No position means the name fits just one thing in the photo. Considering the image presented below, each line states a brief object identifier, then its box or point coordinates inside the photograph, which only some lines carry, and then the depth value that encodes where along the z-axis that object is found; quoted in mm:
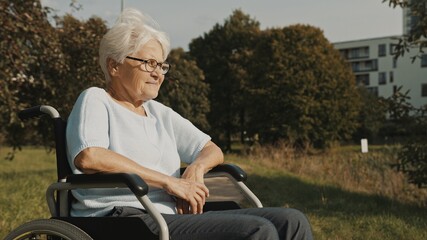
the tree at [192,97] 37312
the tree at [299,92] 36000
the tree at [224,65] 39562
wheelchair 2289
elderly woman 2402
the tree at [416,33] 7984
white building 64250
